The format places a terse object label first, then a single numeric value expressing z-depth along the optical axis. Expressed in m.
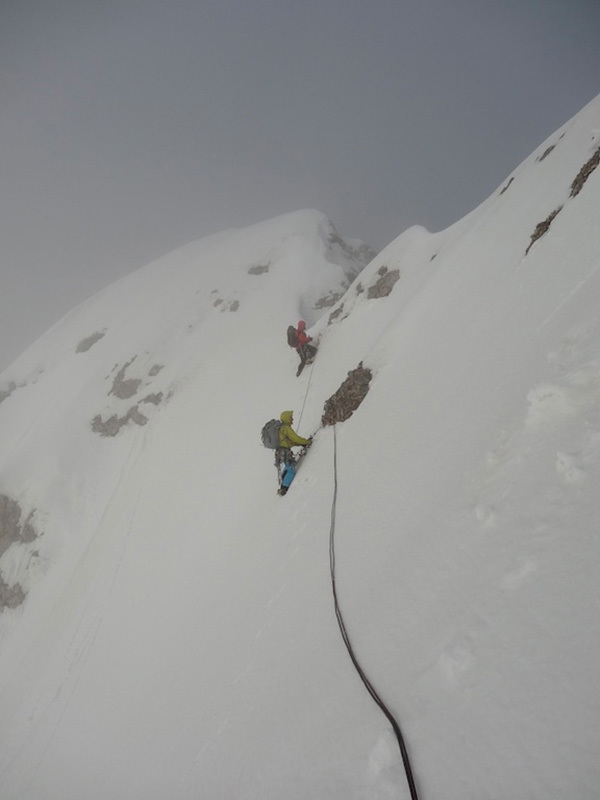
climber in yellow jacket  8.94
